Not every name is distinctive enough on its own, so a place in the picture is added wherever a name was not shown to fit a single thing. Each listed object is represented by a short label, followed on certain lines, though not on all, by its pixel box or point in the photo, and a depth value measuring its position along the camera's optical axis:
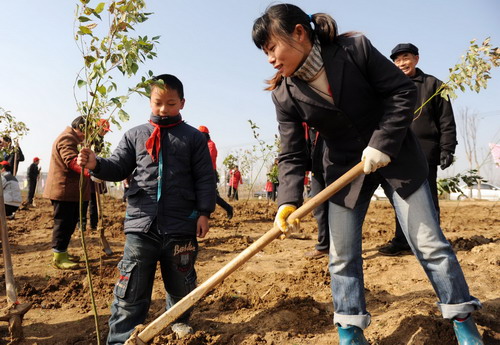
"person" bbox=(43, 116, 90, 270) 4.70
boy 2.53
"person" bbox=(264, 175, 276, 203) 17.32
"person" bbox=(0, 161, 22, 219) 5.88
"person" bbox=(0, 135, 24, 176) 7.74
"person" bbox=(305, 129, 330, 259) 3.94
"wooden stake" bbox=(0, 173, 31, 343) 2.71
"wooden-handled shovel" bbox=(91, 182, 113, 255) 4.28
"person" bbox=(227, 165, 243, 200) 18.02
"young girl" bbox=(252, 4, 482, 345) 1.97
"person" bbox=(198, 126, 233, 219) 6.92
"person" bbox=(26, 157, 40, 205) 12.63
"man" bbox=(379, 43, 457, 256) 4.05
